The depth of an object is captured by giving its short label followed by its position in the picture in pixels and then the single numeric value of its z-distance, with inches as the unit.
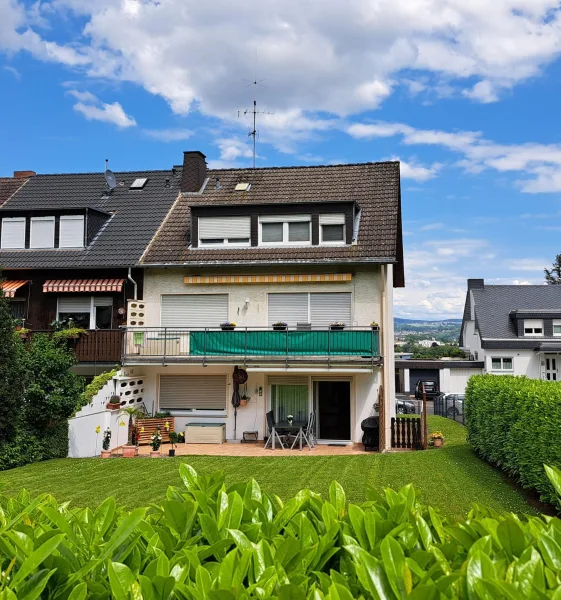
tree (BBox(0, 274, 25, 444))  566.9
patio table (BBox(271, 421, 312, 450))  722.8
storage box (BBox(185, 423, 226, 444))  774.5
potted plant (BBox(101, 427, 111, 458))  687.7
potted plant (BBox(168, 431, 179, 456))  772.5
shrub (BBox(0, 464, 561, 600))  90.3
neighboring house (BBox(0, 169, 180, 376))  836.6
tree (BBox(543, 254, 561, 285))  2957.7
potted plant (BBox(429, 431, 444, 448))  707.4
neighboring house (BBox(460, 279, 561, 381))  1668.3
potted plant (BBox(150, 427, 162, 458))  682.2
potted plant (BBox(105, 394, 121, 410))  727.7
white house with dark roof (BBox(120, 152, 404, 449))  754.2
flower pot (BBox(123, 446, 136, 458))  668.1
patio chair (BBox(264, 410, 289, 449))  735.7
